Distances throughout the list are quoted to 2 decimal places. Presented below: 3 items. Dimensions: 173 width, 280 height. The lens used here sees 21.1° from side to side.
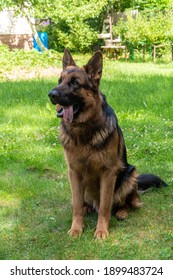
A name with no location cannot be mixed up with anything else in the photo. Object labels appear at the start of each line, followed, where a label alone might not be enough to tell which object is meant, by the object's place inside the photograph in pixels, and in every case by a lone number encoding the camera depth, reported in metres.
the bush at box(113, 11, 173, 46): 17.81
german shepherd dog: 3.89
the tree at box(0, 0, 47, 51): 17.39
